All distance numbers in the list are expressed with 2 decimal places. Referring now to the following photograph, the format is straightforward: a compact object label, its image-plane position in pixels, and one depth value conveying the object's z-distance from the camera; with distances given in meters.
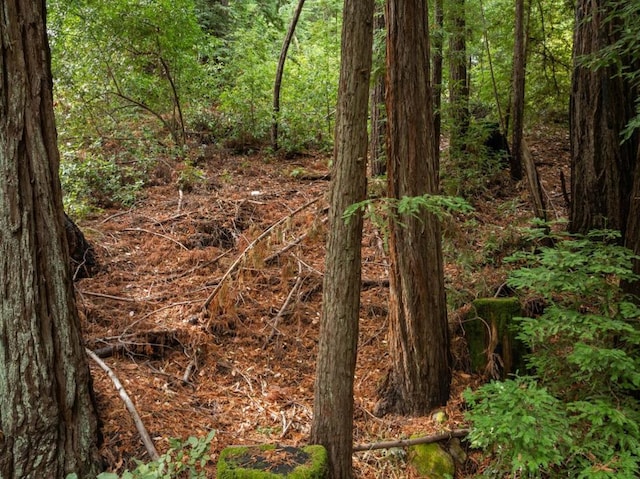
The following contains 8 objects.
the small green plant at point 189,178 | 8.03
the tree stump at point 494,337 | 4.39
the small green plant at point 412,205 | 2.84
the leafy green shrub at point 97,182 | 7.43
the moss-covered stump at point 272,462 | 3.04
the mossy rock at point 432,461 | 3.73
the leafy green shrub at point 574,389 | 2.86
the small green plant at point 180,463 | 2.86
